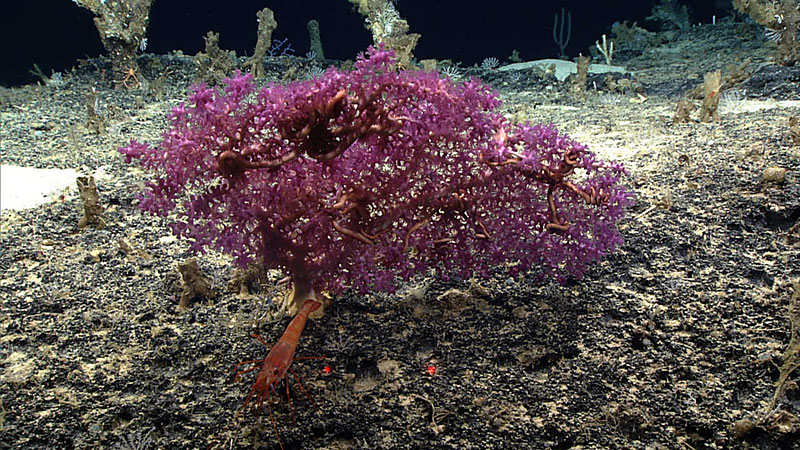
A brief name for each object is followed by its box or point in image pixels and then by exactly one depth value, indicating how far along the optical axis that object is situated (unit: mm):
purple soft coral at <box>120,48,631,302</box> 606
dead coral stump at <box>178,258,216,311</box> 734
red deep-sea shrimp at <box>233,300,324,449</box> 600
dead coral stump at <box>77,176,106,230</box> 947
